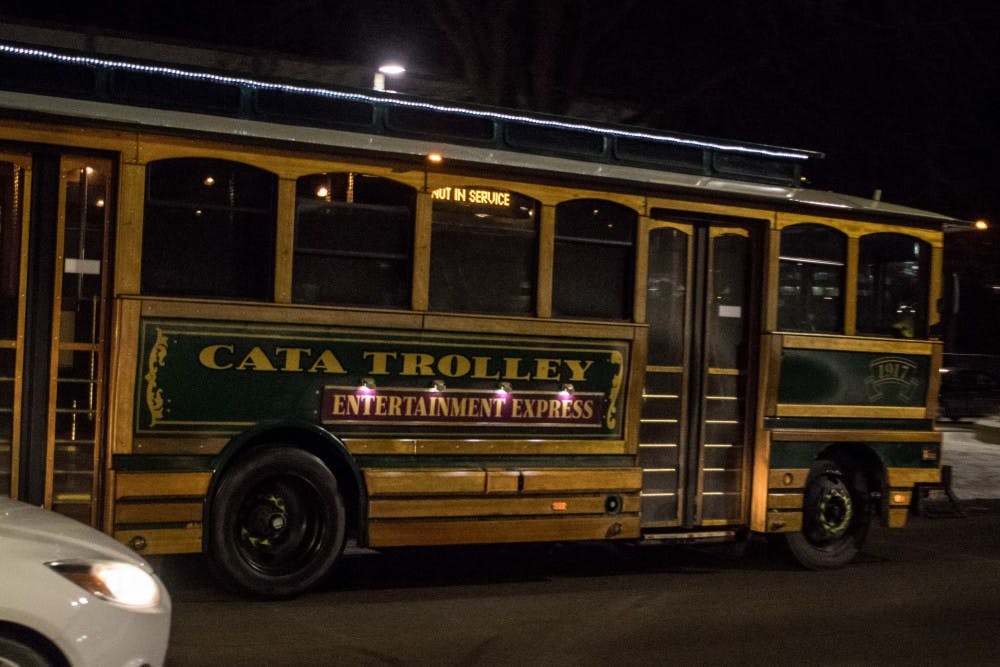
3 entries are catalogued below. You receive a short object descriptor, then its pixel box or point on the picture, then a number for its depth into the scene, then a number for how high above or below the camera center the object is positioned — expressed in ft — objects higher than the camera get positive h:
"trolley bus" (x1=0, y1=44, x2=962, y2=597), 26.61 -0.40
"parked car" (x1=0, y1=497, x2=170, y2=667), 15.61 -3.80
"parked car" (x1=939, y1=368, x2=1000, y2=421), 106.22 -4.83
